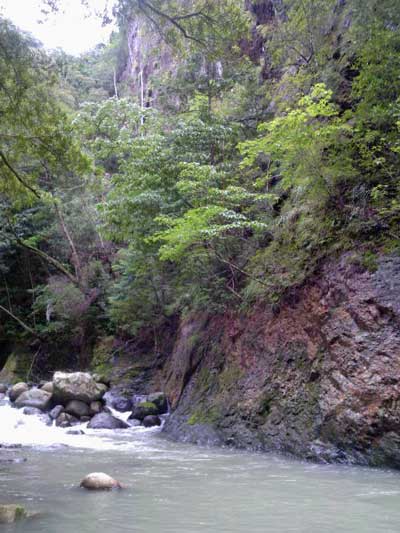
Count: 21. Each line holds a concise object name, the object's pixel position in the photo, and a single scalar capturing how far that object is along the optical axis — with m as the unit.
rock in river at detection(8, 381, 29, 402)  15.94
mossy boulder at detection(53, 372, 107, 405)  14.36
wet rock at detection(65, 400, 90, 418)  13.95
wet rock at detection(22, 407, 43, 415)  13.98
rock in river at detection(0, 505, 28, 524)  4.26
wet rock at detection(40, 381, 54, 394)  15.53
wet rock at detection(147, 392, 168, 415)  13.77
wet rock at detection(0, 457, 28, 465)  7.70
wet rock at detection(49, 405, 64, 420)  13.66
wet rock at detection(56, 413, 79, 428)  13.14
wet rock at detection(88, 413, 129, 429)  12.94
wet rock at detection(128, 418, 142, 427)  13.26
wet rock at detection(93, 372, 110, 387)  16.77
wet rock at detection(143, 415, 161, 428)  12.95
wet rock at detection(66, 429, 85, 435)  12.08
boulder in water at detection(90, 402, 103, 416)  14.20
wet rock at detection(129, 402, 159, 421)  13.52
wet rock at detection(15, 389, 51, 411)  14.43
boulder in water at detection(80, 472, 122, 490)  5.67
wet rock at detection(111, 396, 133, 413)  14.66
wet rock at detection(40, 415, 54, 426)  13.33
